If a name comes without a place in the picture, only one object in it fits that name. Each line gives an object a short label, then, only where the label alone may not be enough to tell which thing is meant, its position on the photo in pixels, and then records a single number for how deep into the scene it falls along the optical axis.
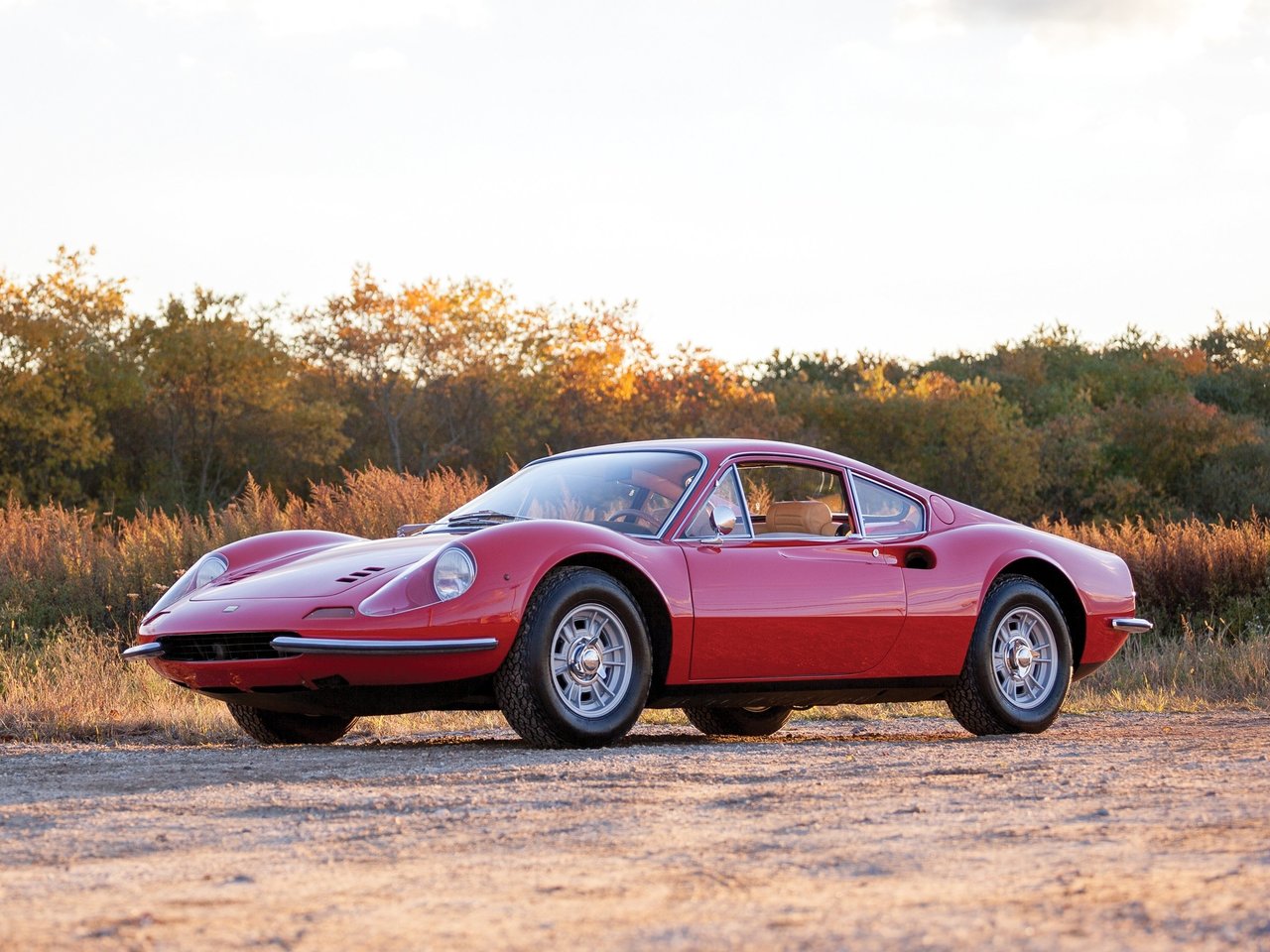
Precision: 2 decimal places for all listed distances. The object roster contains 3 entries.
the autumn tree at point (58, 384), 47.12
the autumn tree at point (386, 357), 53.66
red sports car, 8.25
